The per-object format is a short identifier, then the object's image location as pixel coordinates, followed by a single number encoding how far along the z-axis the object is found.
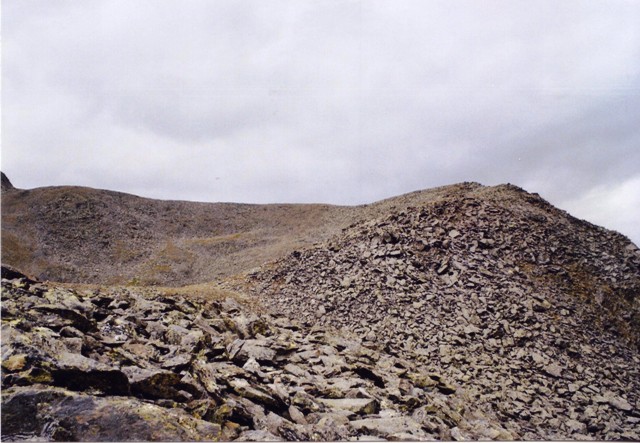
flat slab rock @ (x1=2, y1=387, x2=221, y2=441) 5.59
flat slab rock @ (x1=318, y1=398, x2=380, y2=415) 9.55
